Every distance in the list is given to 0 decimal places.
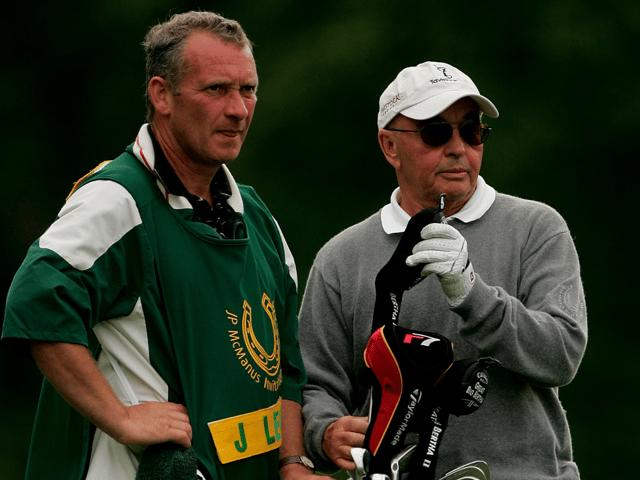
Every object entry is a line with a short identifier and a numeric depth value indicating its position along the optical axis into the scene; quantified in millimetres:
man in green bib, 13736
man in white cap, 13910
